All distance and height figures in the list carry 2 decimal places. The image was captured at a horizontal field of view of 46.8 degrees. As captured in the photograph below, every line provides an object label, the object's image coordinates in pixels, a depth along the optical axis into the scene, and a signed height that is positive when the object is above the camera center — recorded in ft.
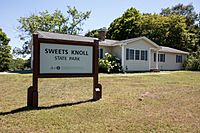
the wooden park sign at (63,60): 21.98 +0.59
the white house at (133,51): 76.23 +5.41
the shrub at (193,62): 95.66 +1.89
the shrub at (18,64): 95.14 +0.79
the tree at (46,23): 124.06 +23.48
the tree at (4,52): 92.17 +5.79
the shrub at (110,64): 71.20 +0.68
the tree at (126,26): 141.90 +25.91
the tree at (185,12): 166.31 +40.81
